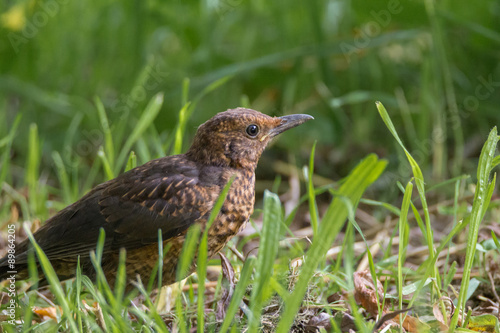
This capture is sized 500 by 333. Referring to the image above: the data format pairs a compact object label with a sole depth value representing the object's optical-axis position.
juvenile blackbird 6.29
